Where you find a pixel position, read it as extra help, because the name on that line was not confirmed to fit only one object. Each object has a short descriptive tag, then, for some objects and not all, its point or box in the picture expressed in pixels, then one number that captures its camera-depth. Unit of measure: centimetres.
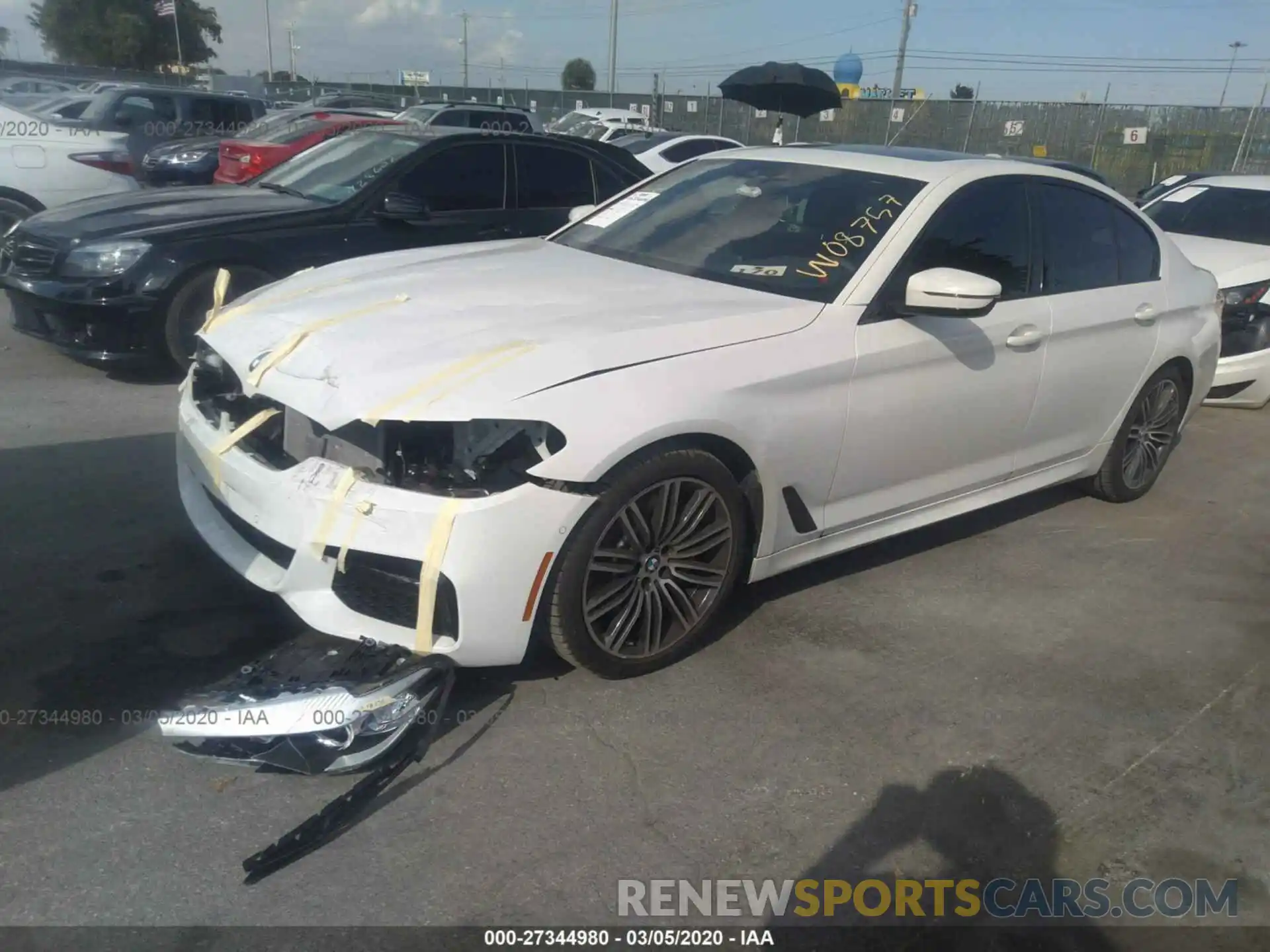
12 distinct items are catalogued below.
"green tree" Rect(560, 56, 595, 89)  7506
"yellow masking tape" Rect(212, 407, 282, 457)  323
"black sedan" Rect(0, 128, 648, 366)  596
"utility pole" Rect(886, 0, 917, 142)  3372
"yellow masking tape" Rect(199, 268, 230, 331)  405
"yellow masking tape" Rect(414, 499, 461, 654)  279
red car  1205
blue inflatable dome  4222
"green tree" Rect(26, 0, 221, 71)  5641
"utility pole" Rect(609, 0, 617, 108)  3444
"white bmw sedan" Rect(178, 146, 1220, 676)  291
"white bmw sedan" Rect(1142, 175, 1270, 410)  715
